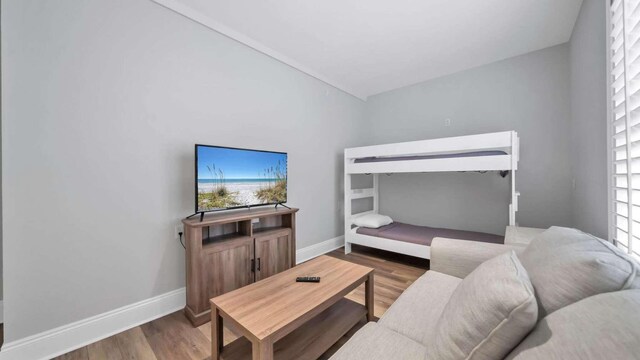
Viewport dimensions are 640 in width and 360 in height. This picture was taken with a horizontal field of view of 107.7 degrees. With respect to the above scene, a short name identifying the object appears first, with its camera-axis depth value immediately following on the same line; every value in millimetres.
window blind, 1060
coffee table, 1122
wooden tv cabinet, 1813
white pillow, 3191
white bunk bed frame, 2309
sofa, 494
